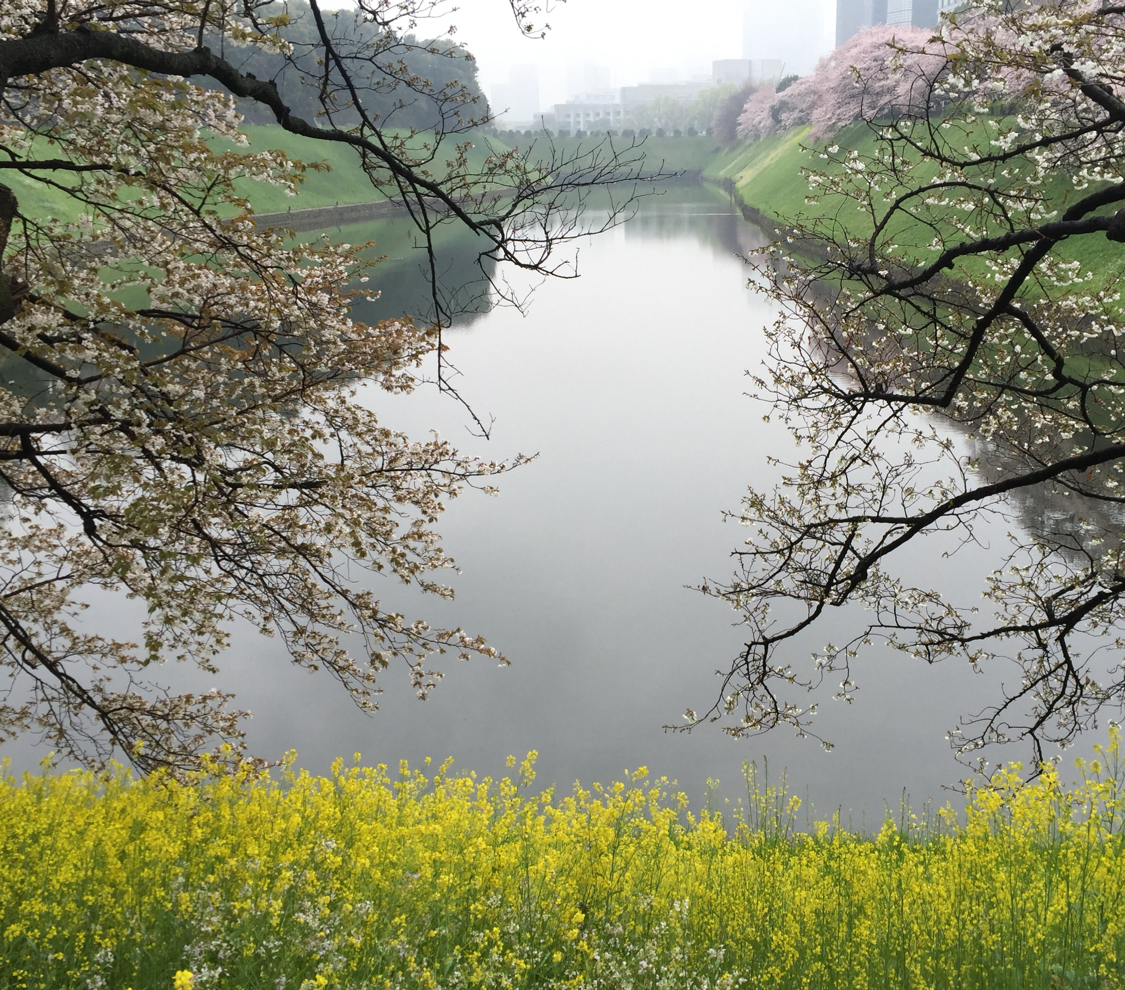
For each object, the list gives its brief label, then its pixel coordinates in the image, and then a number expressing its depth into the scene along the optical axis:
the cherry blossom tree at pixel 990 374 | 5.41
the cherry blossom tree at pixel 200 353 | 4.53
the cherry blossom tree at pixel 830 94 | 47.03
